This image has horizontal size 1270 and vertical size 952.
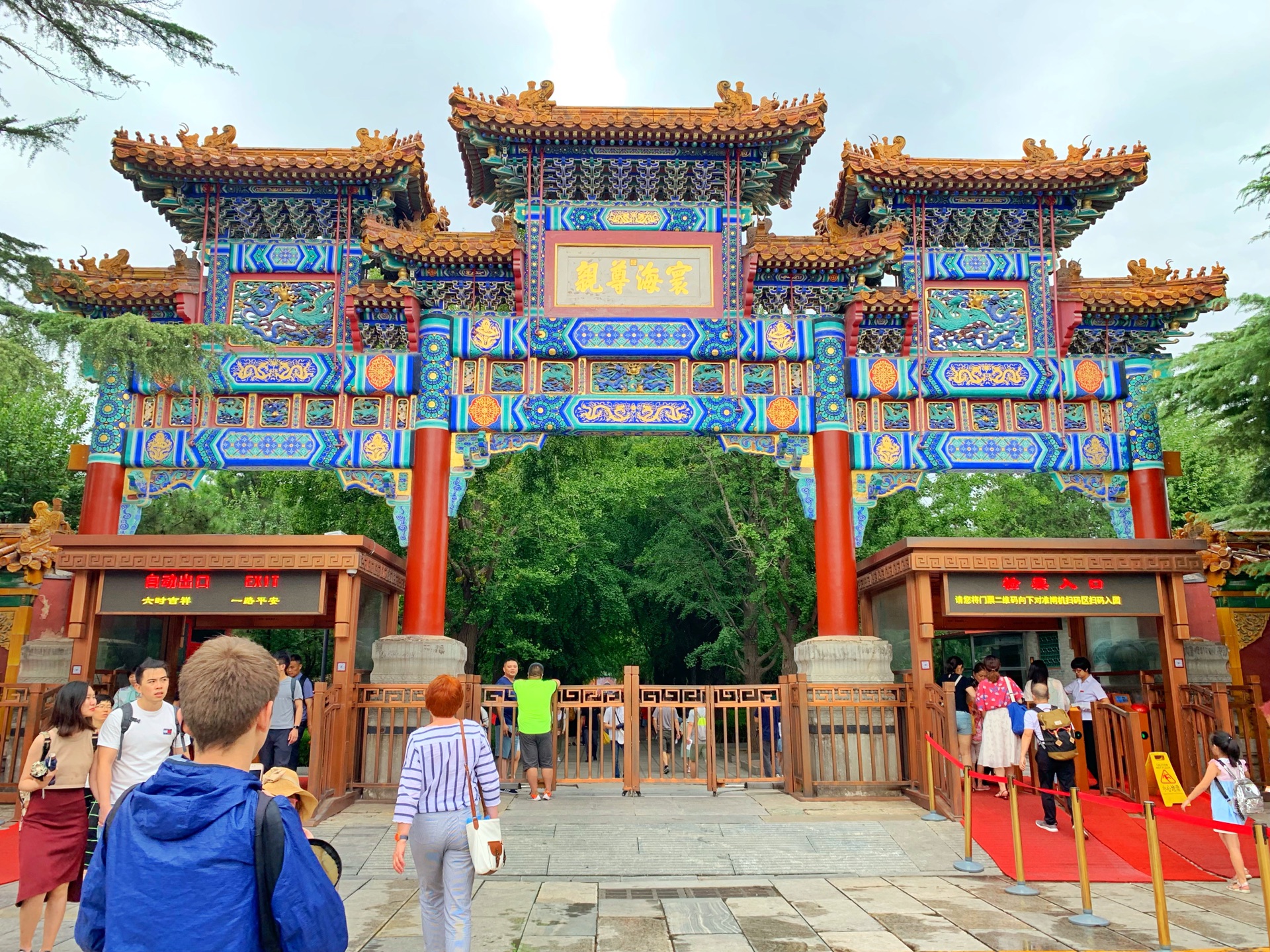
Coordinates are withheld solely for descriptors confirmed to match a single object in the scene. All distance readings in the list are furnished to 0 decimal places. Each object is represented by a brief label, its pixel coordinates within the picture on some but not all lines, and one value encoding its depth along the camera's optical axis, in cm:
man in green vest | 1084
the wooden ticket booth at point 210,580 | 1134
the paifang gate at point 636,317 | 1362
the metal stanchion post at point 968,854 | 812
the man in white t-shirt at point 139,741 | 552
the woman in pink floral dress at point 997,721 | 1005
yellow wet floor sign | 903
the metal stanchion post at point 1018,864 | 716
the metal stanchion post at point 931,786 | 984
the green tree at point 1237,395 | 1039
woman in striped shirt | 480
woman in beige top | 530
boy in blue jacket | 239
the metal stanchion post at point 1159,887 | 566
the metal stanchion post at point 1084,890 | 630
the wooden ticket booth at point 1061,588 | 1148
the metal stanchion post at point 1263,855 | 542
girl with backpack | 741
